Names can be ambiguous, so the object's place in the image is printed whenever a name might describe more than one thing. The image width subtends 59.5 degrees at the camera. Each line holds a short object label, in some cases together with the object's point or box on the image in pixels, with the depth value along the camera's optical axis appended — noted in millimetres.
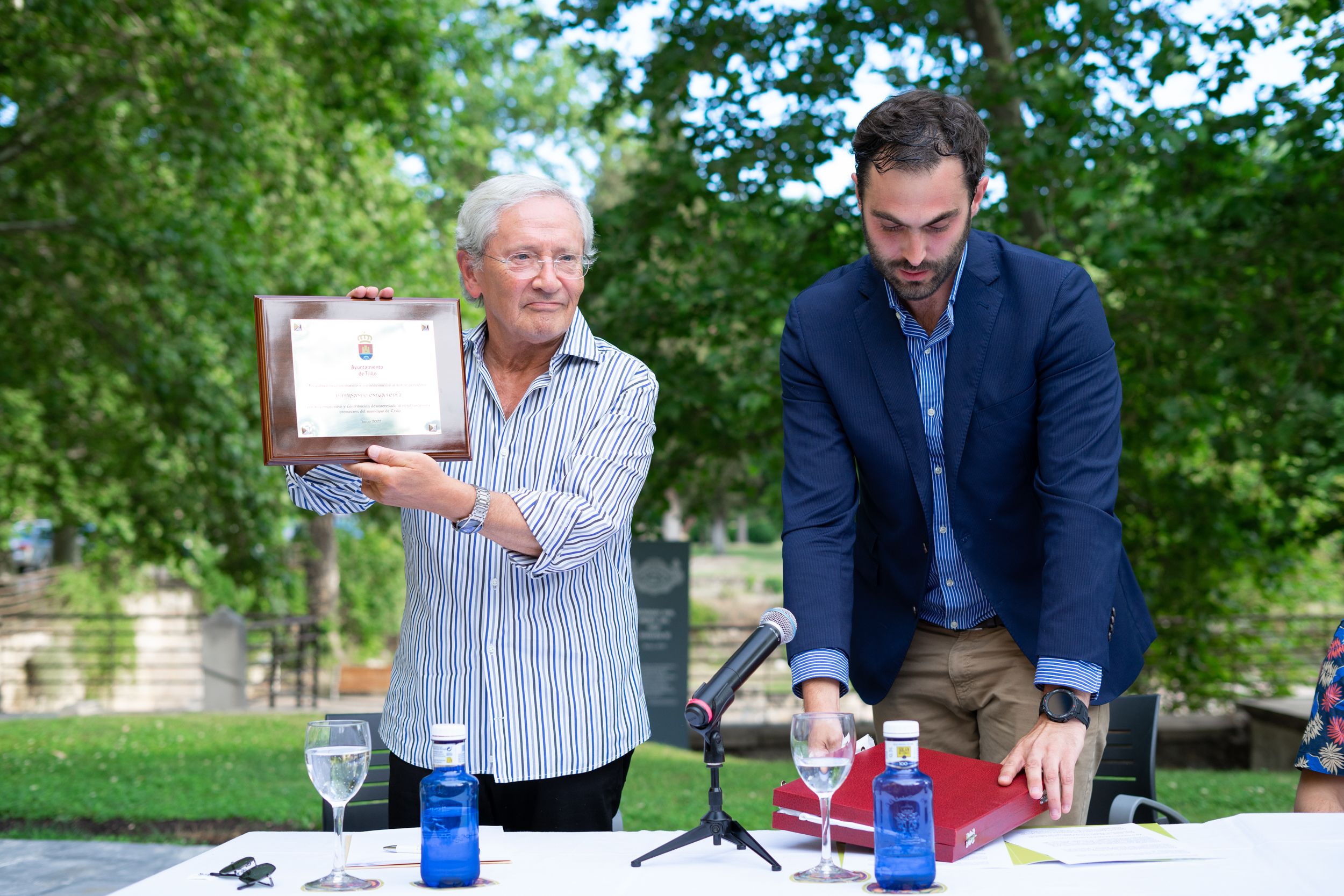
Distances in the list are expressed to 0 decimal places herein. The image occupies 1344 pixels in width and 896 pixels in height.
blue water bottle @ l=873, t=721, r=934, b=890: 1844
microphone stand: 2080
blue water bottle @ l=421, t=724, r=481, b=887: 1938
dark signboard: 9469
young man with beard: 2357
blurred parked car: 19531
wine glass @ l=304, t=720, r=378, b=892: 1975
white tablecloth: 1896
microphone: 1862
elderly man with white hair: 2570
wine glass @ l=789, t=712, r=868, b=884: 1897
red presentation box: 2018
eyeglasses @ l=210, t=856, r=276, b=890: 2004
